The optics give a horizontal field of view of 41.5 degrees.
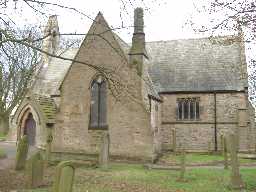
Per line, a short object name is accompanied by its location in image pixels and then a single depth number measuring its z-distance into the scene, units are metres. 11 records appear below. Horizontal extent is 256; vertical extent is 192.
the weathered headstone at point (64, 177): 7.25
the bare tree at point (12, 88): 24.24
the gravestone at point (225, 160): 16.87
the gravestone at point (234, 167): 11.74
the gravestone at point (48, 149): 17.52
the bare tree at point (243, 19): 10.87
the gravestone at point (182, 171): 13.35
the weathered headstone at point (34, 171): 11.62
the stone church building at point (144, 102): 20.64
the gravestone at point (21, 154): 16.30
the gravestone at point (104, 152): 16.75
